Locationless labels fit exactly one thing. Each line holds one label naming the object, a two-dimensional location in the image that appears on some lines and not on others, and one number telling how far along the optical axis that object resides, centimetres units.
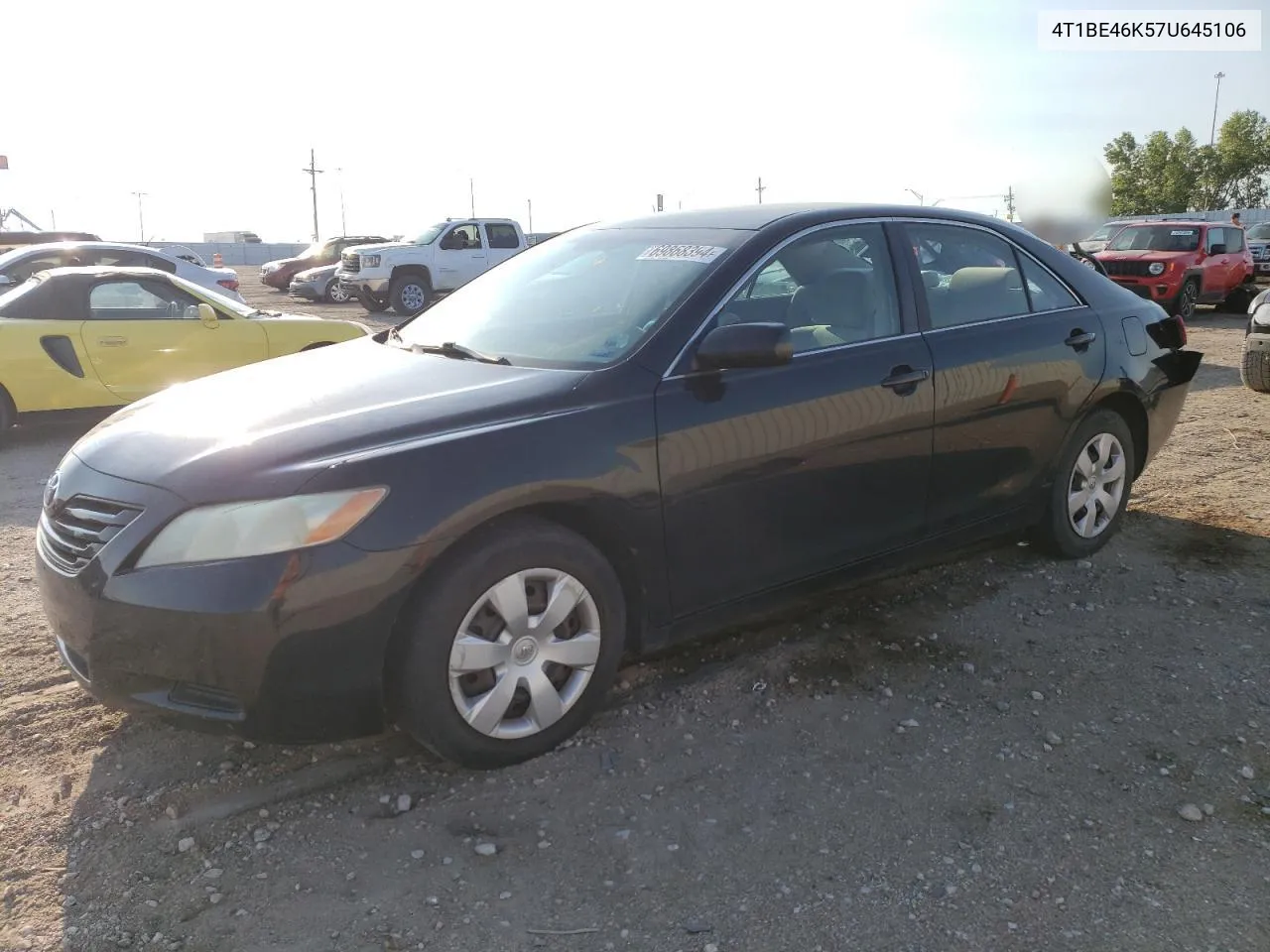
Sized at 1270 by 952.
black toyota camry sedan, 270
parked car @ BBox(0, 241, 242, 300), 1052
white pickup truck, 2055
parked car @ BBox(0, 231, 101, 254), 1526
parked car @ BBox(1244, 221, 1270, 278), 2439
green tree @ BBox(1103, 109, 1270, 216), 5356
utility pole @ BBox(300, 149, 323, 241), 8238
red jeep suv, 1711
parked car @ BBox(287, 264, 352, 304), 2406
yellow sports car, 772
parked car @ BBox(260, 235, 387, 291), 2738
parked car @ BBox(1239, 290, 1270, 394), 843
